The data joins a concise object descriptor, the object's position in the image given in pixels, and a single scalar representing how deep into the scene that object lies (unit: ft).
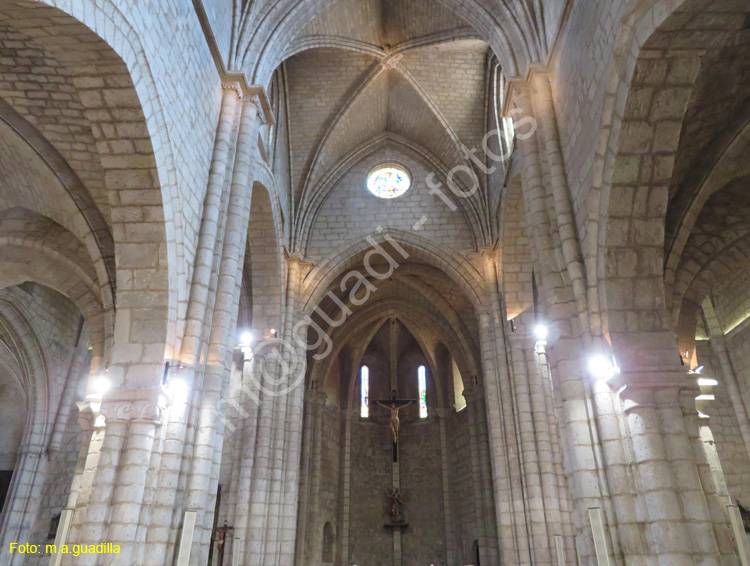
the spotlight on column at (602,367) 19.85
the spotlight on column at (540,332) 41.70
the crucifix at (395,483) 63.72
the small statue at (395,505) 64.18
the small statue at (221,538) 37.17
